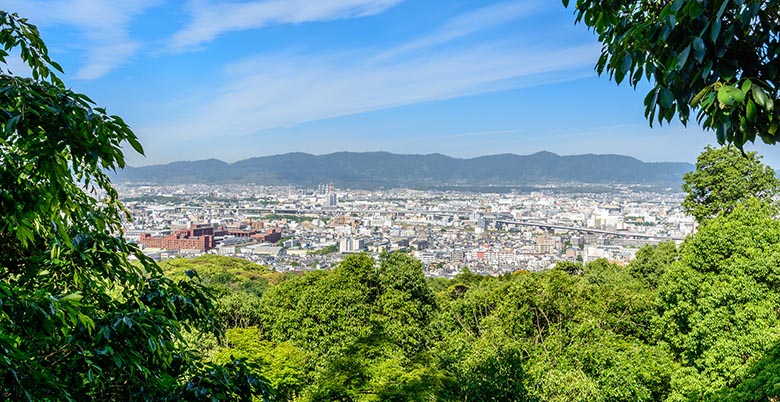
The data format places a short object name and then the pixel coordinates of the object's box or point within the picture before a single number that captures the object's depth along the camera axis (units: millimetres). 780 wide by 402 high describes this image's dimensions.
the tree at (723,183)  13672
